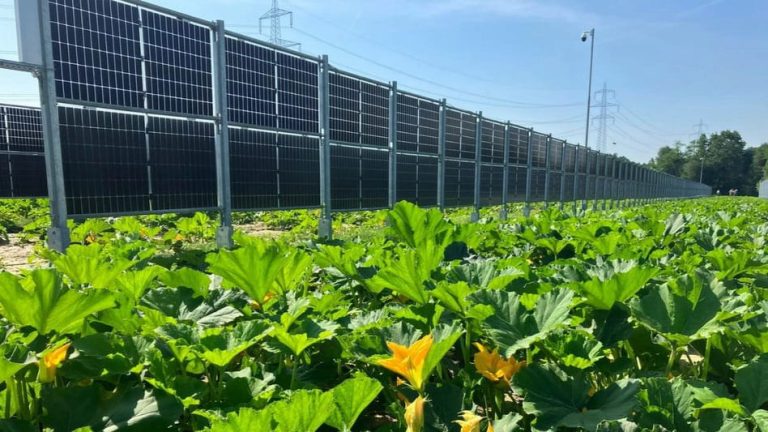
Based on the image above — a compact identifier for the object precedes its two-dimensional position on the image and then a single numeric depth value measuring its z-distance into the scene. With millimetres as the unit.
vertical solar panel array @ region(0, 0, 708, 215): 4770
